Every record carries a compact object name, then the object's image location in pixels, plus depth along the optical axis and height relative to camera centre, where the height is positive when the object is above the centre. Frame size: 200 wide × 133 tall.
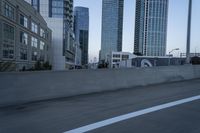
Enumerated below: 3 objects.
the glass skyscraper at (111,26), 160.71 +22.51
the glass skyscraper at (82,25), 167.75 +23.62
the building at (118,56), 134.62 +1.88
